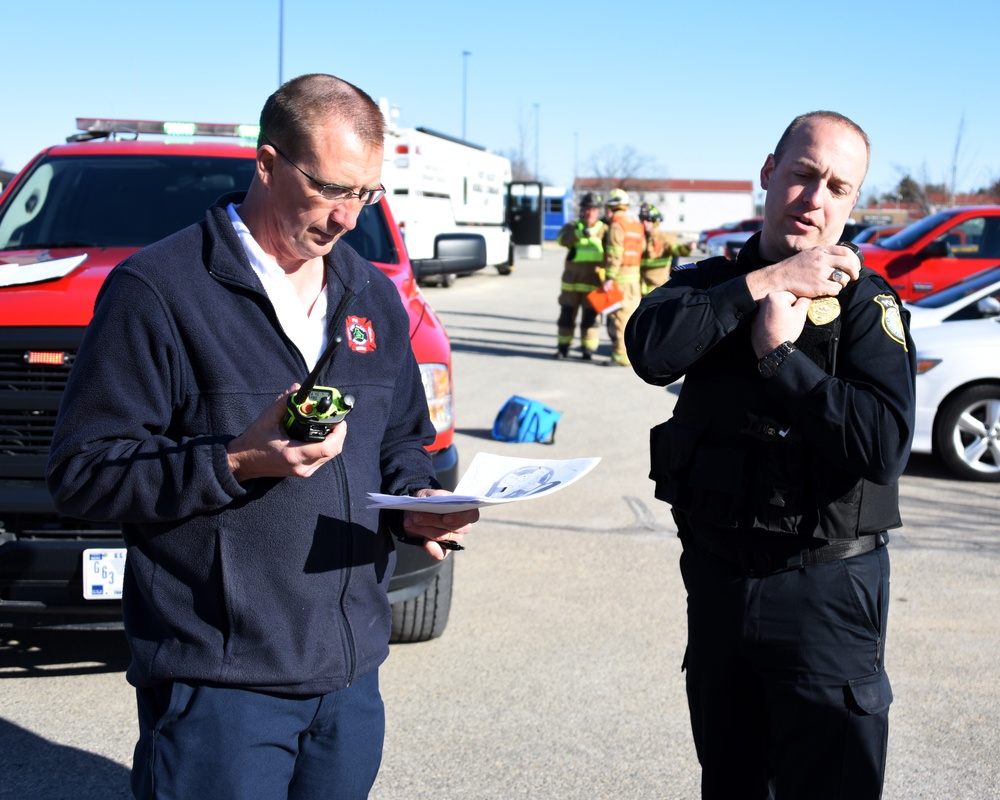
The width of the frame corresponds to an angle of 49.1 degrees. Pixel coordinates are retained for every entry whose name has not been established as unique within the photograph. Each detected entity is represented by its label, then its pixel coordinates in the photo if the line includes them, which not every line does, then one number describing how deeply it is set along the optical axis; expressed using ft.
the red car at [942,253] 43.52
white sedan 25.30
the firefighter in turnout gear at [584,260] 43.19
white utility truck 67.41
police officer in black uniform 7.61
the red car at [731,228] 124.99
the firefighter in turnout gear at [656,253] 45.39
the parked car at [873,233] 68.27
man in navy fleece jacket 6.31
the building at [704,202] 351.46
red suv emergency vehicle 12.66
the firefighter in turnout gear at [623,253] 41.68
